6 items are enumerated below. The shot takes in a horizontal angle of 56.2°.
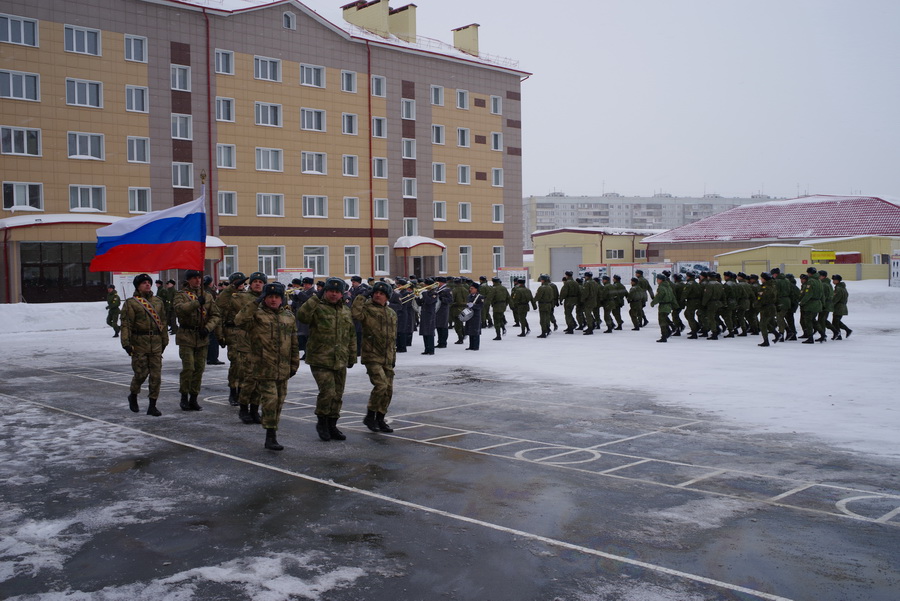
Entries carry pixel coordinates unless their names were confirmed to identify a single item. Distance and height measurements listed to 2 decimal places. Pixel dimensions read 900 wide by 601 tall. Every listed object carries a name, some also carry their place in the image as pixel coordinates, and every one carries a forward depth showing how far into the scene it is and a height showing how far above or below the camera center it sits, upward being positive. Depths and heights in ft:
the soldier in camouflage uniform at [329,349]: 32.32 -2.68
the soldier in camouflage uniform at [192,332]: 40.04 -2.42
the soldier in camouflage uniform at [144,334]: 38.47 -2.42
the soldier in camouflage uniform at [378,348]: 34.12 -2.81
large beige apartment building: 123.13 +24.53
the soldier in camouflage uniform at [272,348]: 31.24 -2.59
